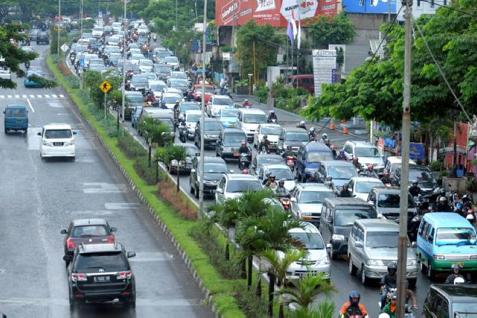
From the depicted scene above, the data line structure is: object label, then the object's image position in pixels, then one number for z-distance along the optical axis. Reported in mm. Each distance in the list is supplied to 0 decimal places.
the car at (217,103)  72188
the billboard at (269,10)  98375
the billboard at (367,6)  98250
